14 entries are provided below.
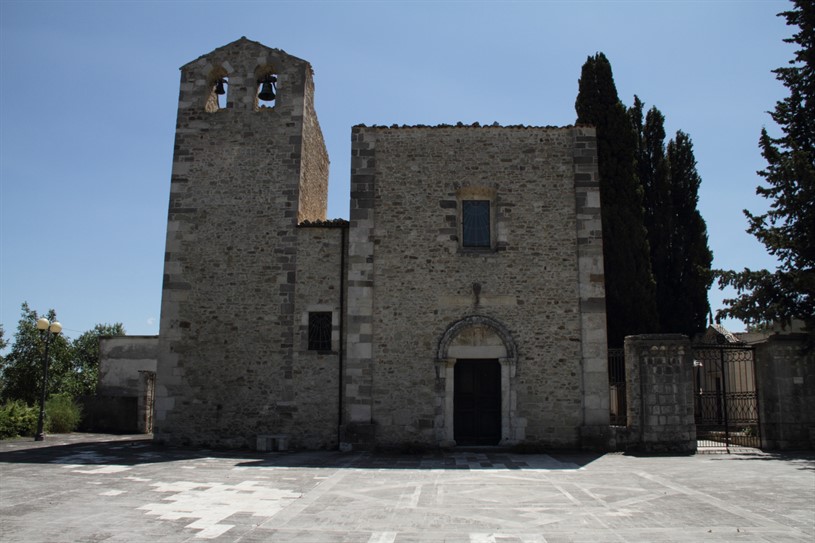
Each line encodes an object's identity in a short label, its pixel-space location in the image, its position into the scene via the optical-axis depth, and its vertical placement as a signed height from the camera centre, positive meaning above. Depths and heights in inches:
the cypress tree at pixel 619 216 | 759.7 +198.0
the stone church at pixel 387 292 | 572.1 +74.3
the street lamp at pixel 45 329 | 620.9 +36.6
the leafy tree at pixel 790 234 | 577.9 +135.6
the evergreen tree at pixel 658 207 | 885.2 +246.5
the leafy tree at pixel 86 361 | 1211.9 +11.2
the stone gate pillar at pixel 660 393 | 541.6 -18.2
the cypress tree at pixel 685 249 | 870.4 +182.5
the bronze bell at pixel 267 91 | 649.6 +289.2
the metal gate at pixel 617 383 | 602.9 -10.4
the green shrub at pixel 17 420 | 639.8 -58.3
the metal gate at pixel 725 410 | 576.7 -41.3
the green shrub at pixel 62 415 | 719.7 -58.6
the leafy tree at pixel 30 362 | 1051.3 +5.1
